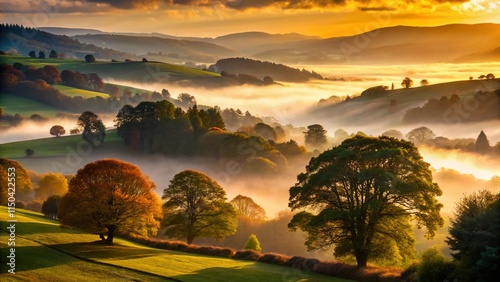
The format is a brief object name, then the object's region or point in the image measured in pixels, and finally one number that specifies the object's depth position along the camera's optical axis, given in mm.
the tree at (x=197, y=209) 79000
